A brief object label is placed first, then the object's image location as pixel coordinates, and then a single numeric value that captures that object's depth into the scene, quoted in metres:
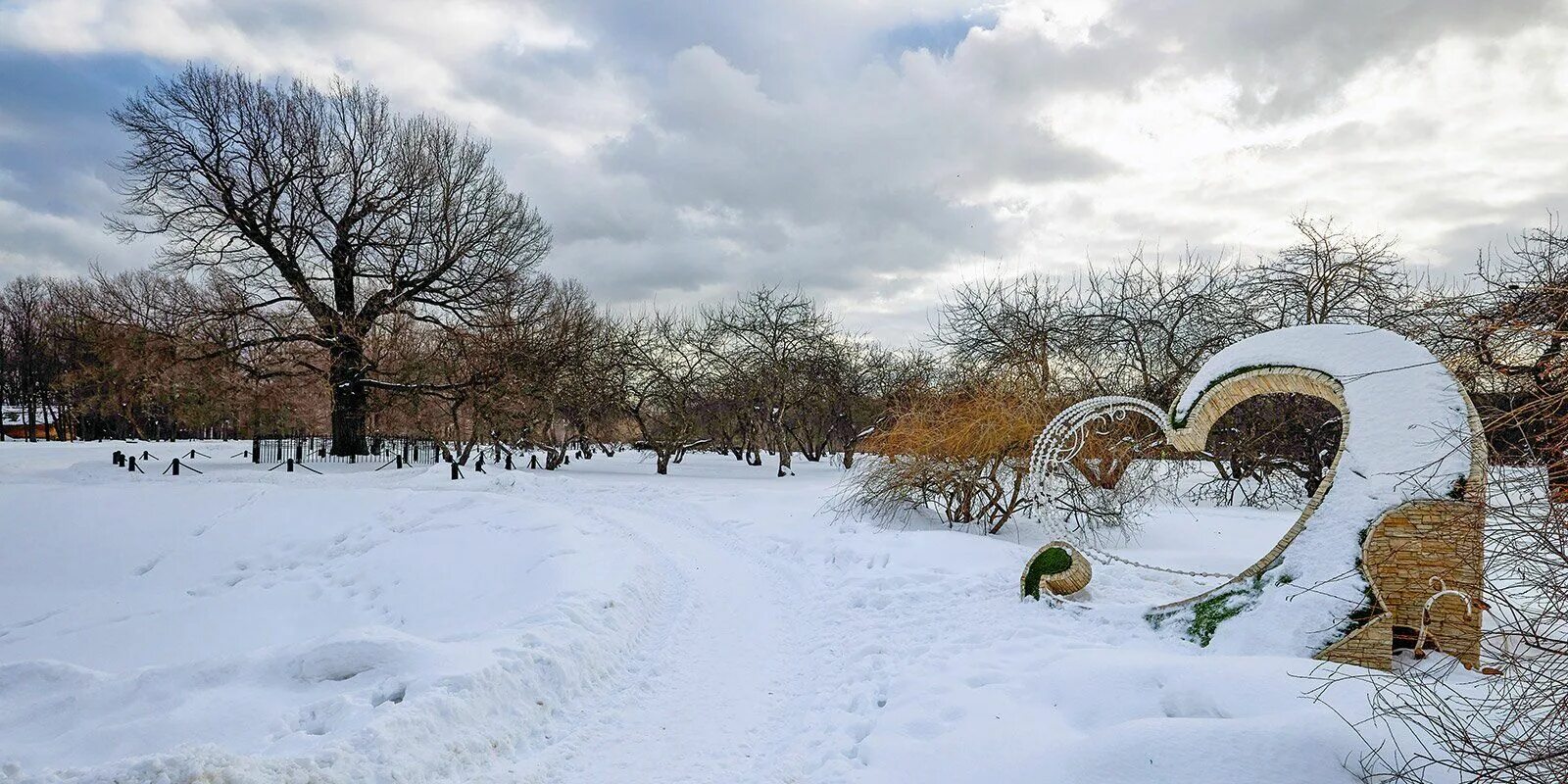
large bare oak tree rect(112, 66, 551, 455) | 24.25
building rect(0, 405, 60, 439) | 46.19
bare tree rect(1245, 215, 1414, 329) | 16.08
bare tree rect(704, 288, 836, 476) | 28.86
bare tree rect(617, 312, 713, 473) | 30.97
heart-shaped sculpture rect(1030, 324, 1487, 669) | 4.90
